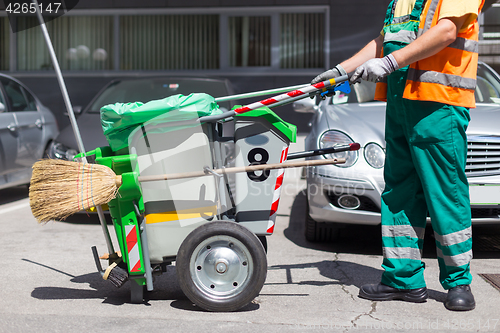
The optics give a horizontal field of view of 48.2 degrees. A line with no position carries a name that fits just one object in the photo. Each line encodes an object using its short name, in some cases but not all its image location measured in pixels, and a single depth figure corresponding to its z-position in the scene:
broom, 2.82
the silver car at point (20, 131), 6.14
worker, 2.90
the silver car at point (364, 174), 3.90
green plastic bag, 2.85
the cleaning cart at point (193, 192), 2.88
